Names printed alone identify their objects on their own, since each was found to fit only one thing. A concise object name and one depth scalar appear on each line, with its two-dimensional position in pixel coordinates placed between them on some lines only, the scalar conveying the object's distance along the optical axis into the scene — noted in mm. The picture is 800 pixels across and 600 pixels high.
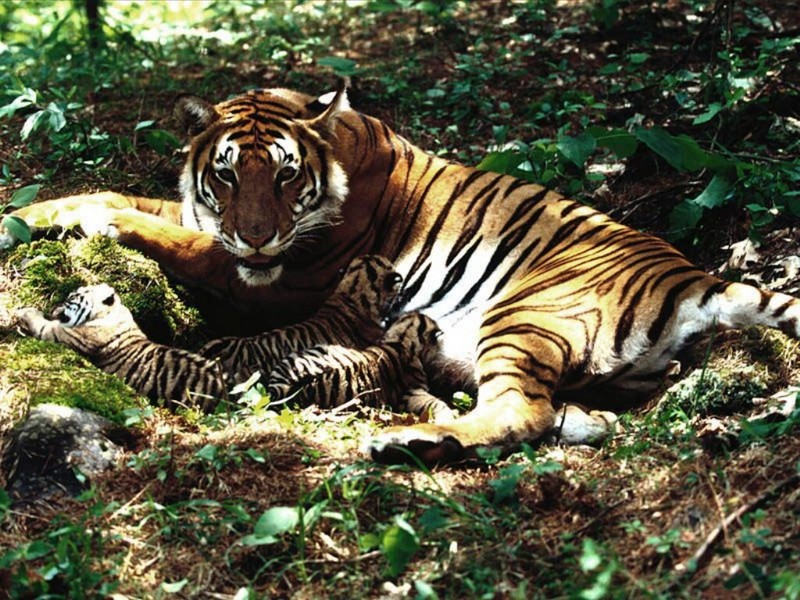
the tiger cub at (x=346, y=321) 4758
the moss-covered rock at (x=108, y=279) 4984
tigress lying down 4445
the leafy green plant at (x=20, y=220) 4762
